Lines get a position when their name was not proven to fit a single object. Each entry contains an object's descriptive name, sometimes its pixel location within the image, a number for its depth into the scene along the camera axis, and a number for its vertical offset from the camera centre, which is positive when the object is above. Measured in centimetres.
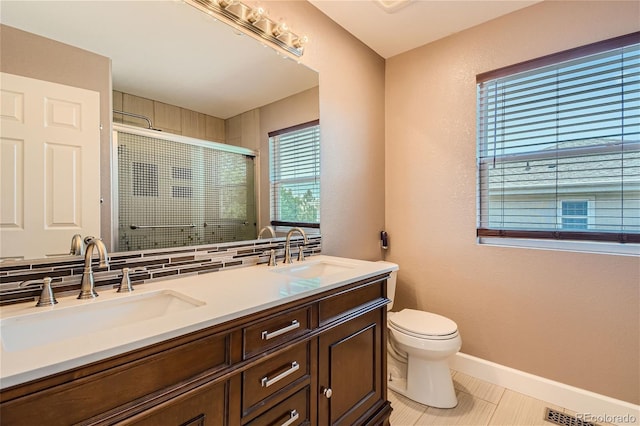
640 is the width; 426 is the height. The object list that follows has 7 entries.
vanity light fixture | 138 +98
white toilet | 169 -87
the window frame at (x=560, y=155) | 161 +33
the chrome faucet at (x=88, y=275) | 97 -21
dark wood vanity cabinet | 61 -45
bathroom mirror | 102 +69
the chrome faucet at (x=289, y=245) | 170 -20
